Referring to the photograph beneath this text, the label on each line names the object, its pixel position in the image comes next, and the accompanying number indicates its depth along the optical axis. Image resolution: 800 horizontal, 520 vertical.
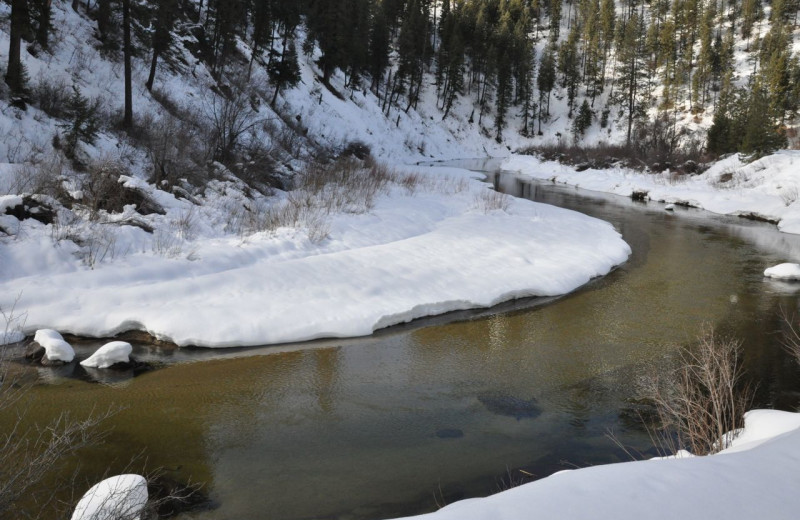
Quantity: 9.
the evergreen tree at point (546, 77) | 71.56
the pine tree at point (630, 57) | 56.38
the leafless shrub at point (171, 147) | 15.11
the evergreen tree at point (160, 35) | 23.03
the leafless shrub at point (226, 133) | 19.42
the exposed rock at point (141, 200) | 12.35
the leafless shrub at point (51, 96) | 17.36
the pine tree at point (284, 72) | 31.47
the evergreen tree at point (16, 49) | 16.48
